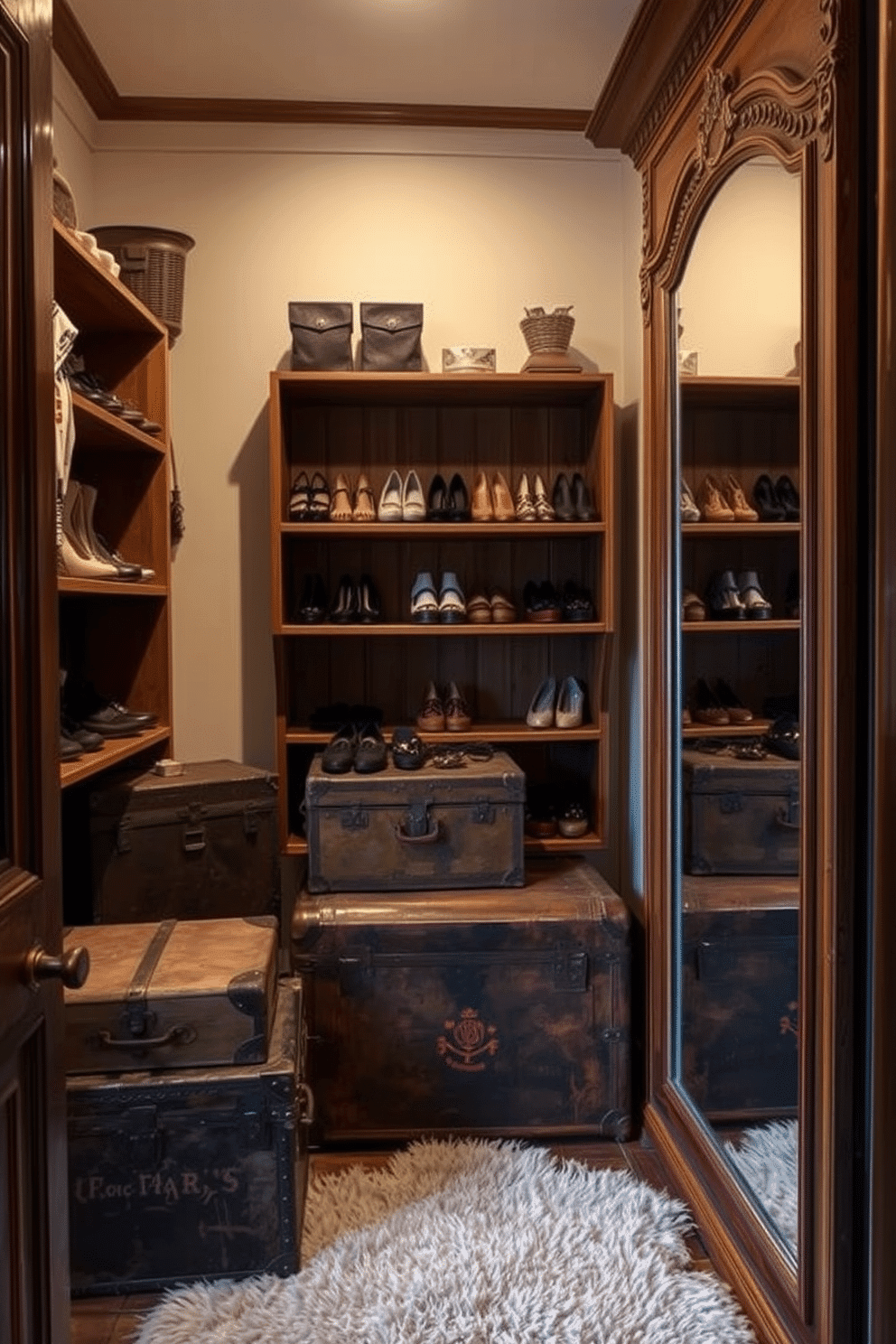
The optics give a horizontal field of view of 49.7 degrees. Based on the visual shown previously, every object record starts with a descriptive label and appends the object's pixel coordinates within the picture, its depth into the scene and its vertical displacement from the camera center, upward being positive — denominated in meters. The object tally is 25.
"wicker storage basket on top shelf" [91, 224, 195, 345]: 2.60 +1.05
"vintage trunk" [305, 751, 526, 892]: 2.40 -0.46
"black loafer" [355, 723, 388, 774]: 2.46 -0.28
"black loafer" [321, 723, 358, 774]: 2.47 -0.28
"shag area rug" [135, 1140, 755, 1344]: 1.68 -1.18
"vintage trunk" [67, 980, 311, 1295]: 1.79 -0.98
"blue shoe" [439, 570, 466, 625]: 2.69 +0.12
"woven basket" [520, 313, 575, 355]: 2.65 +0.86
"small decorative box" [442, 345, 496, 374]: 2.67 +0.79
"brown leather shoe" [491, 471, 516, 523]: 2.72 +0.41
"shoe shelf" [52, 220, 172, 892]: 2.47 +0.31
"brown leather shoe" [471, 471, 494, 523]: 2.73 +0.40
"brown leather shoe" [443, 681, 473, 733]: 2.76 -0.19
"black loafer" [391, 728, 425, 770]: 2.47 -0.27
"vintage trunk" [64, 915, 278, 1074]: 1.83 -0.70
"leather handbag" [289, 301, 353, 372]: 2.65 +0.83
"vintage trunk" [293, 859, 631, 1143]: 2.28 -0.89
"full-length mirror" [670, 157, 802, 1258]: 1.55 -0.06
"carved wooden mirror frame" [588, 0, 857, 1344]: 1.33 +0.20
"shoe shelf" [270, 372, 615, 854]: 2.83 +0.24
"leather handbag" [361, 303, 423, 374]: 2.67 +0.85
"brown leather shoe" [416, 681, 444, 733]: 2.76 -0.20
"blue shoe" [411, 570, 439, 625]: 2.68 +0.12
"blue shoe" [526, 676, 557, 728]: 2.77 -0.18
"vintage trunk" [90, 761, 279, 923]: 2.37 -0.50
